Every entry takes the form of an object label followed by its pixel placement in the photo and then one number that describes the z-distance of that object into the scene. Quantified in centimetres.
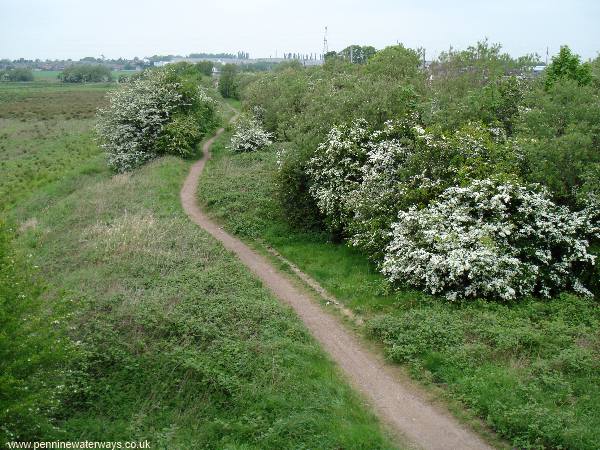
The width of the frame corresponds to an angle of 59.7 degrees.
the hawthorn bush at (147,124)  3384
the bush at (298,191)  2128
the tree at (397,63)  2816
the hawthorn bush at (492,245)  1405
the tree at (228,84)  8456
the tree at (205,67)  11583
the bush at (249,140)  3628
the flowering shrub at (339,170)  1939
